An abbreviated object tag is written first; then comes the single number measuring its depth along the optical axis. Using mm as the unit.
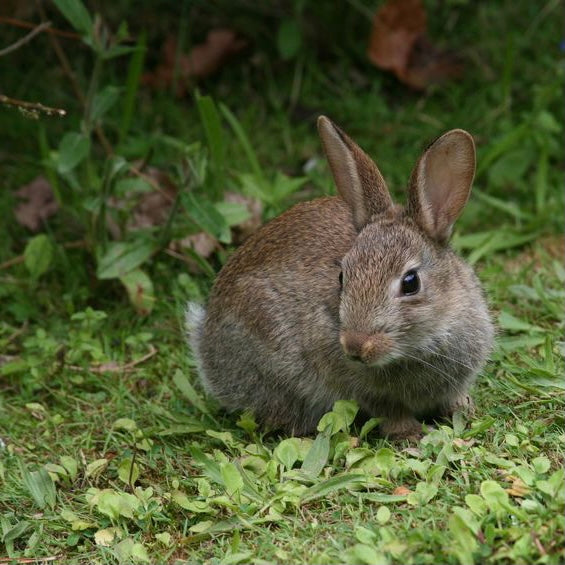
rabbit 8281
